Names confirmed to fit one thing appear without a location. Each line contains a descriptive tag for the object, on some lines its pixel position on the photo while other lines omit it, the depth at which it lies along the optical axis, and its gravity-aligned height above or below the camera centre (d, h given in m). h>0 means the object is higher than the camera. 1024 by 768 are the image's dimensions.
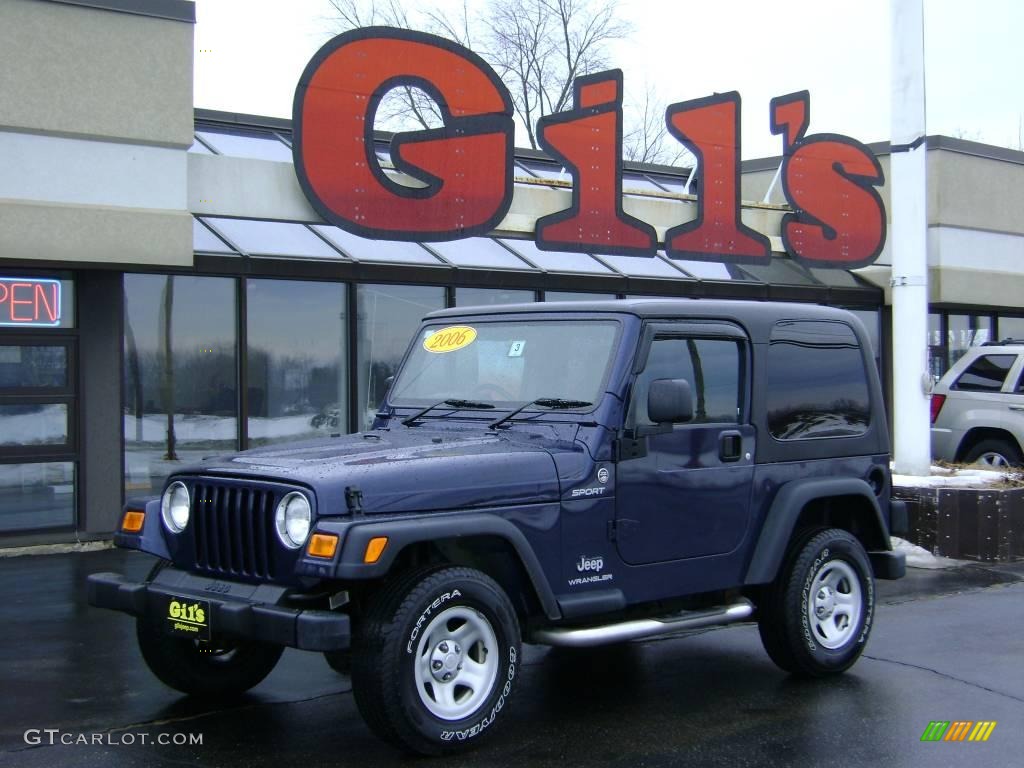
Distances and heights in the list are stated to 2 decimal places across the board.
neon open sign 11.27 +0.62
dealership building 11.13 +0.98
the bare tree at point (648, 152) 41.06 +7.44
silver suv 13.88 -0.52
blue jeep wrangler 5.04 -0.71
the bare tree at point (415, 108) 32.84 +7.30
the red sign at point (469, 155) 12.59 +2.41
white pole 11.59 +1.18
